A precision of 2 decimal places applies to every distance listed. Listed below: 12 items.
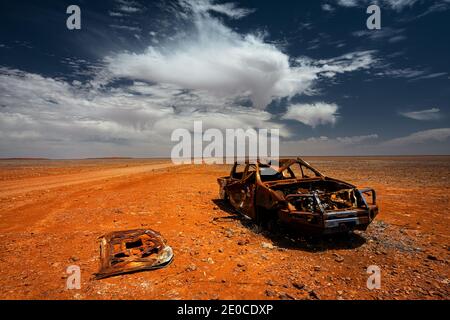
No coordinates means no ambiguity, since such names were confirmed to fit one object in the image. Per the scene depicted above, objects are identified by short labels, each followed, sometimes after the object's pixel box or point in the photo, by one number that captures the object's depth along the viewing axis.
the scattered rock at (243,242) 5.31
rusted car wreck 4.85
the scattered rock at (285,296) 3.40
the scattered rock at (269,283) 3.72
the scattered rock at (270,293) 3.46
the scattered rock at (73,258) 4.51
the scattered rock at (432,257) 4.59
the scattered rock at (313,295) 3.43
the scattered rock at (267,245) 5.13
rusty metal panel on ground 4.05
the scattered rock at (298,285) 3.65
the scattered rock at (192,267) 4.16
